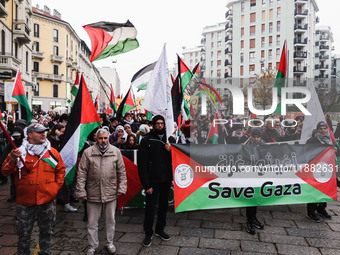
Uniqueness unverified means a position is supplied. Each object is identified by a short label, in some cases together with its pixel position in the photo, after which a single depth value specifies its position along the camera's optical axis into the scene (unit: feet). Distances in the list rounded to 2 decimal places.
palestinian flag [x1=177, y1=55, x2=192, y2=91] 29.67
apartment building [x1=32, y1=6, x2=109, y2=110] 164.66
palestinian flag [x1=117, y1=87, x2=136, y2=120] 38.39
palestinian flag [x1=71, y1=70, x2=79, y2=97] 27.83
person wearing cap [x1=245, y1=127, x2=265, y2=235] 15.29
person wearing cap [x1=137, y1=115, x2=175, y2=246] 14.01
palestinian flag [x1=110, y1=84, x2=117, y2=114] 44.67
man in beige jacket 12.86
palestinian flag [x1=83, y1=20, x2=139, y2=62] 23.70
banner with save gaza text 15.35
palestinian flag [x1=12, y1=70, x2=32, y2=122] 26.22
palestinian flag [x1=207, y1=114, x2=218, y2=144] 22.57
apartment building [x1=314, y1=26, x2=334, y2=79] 262.67
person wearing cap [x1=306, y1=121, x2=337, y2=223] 16.89
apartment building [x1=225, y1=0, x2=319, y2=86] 185.37
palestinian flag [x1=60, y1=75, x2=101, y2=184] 14.99
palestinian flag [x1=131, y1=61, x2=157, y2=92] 34.55
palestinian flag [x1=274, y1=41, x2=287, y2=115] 19.78
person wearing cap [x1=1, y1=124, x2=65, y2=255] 11.34
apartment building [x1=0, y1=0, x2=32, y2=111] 79.82
